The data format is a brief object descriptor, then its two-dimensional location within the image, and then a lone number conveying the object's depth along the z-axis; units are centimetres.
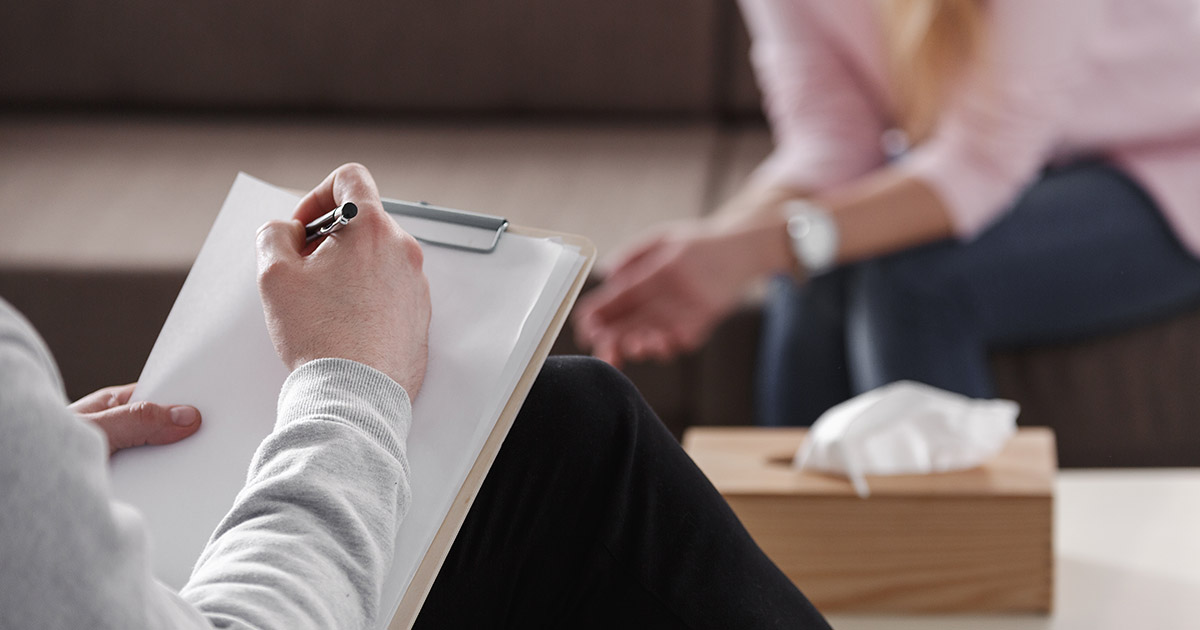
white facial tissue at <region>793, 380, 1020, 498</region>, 189
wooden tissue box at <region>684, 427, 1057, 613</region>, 185
